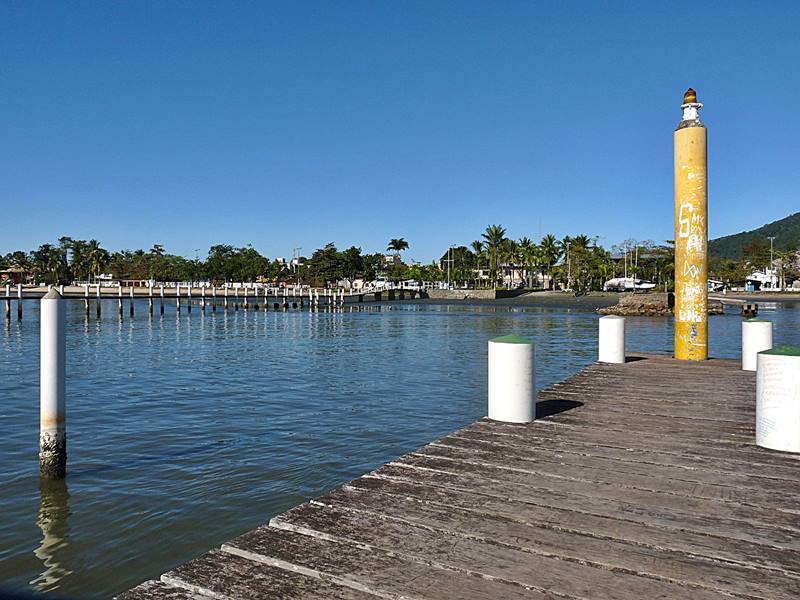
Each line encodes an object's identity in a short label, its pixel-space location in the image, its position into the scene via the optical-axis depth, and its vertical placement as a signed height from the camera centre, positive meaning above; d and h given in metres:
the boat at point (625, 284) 117.25 +1.00
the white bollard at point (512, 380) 6.68 -0.98
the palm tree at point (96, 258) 156.75 +8.89
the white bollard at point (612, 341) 12.08 -1.00
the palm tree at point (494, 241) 140.12 +11.19
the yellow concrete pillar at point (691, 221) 11.74 +1.29
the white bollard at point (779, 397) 5.39 -0.96
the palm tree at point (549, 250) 137.25 +8.79
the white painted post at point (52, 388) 7.61 -1.20
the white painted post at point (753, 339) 10.33 -0.84
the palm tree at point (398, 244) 191.38 +14.42
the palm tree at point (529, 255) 139.38 +7.84
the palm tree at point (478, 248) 151.06 +10.34
